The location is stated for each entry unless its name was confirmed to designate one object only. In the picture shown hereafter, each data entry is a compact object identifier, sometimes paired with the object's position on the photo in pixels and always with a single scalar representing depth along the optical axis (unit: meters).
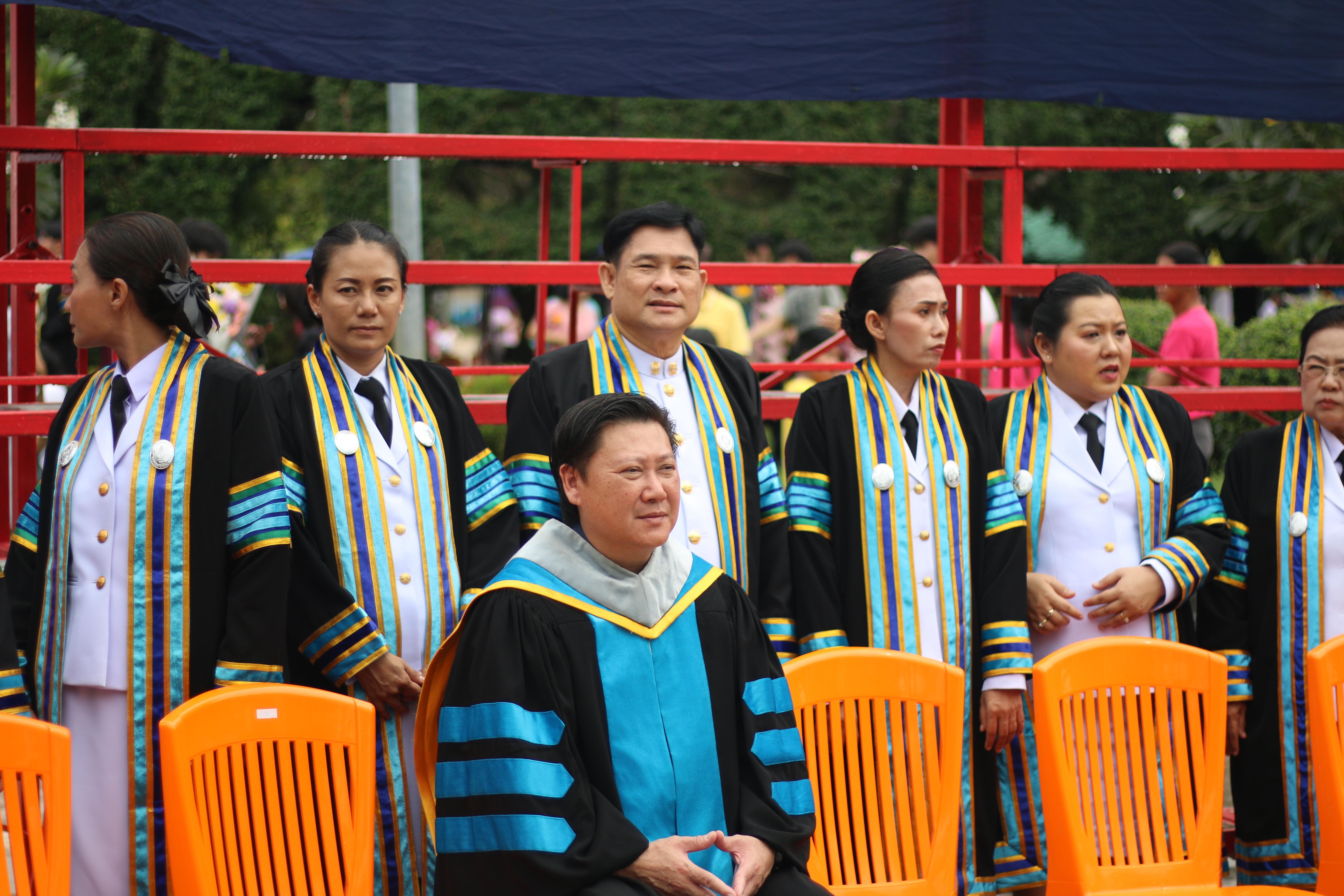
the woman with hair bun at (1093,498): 6.75
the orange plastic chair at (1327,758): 5.64
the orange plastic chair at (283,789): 4.76
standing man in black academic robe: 6.31
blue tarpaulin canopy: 8.91
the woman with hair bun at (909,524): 6.57
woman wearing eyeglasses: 6.96
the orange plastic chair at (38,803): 4.50
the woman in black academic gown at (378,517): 5.96
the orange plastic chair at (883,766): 5.43
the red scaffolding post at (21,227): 7.93
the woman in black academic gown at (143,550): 5.57
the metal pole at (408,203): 20.47
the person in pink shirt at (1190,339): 12.20
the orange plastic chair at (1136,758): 5.55
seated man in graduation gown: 4.63
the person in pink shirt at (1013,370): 9.41
